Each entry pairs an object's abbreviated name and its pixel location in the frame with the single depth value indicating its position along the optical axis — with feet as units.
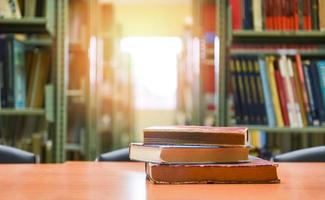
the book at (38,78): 7.93
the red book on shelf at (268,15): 7.28
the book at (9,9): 7.41
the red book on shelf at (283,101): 7.22
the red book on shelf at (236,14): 7.21
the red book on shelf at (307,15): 7.28
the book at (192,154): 2.97
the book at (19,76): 7.58
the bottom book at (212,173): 2.93
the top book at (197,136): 3.09
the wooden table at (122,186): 2.60
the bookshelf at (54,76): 7.27
